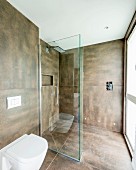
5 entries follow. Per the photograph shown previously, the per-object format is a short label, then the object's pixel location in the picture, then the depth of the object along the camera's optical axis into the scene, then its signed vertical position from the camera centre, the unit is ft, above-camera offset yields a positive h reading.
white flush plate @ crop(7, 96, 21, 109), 3.53 -0.85
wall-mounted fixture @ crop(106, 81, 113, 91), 7.20 -0.29
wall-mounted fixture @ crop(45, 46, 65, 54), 6.89 +3.12
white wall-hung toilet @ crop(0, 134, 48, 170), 2.83 -2.60
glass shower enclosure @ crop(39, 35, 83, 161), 6.00 -0.93
